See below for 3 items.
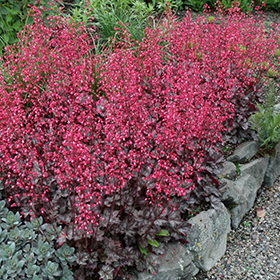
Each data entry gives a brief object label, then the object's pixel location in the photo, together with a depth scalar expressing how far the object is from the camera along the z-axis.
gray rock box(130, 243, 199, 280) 3.15
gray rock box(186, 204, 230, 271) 3.51
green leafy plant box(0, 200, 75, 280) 2.71
